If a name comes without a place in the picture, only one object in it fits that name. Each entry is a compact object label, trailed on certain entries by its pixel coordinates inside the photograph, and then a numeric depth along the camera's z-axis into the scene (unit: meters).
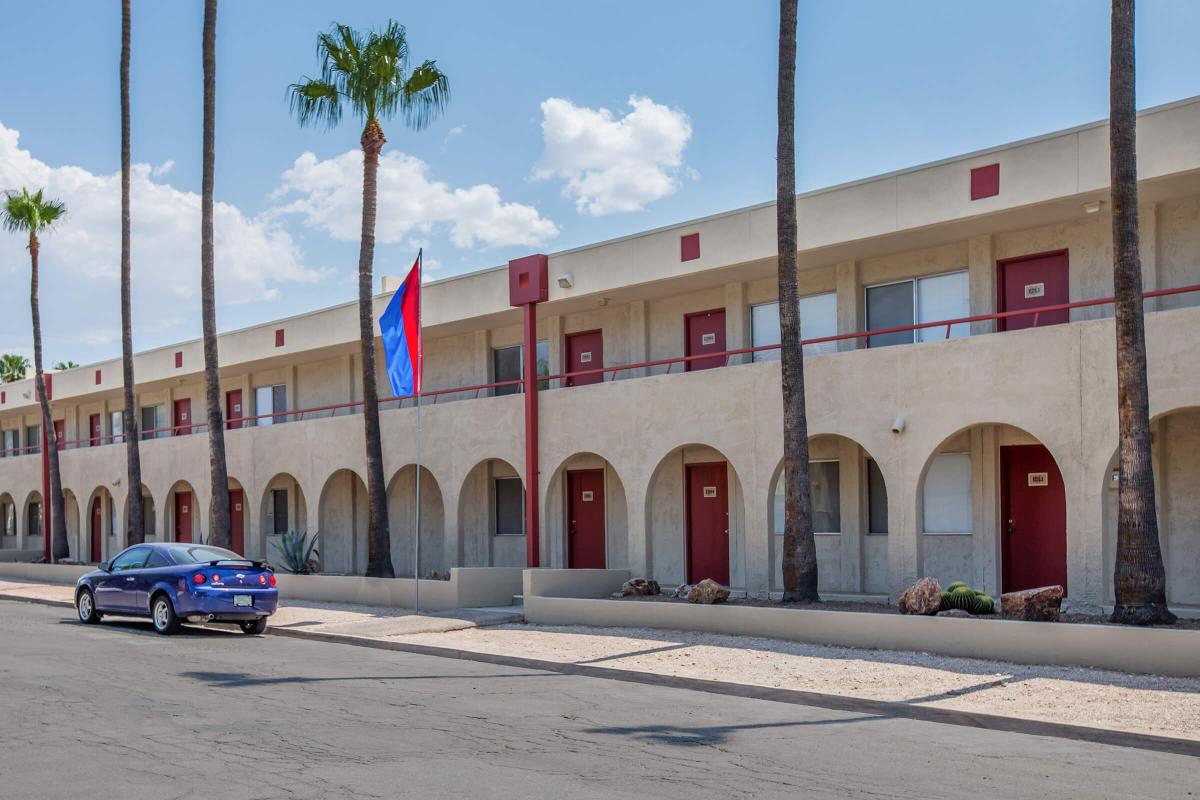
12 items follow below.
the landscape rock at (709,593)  18.22
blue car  18.11
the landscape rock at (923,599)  15.36
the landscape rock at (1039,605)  14.48
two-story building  16.48
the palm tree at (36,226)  37.75
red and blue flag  22.19
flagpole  21.32
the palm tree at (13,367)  68.88
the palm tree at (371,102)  24.00
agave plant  26.88
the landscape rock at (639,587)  20.38
